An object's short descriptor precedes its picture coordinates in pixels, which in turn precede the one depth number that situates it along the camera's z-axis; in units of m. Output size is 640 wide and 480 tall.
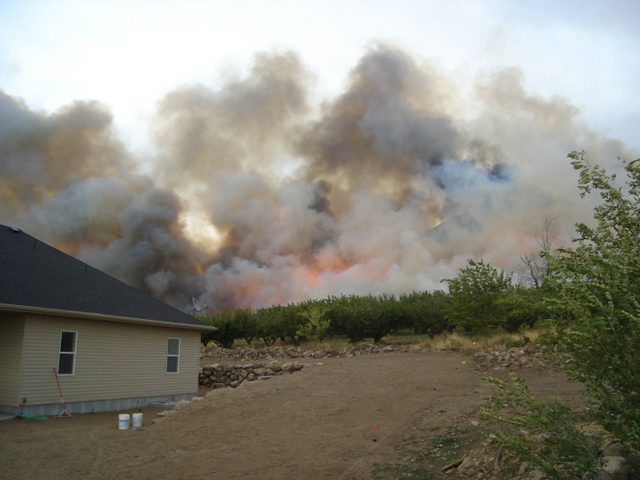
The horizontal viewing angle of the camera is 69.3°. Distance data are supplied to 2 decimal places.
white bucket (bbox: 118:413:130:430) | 12.28
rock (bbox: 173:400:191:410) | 14.44
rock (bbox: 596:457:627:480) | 4.54
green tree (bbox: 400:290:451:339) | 37.66
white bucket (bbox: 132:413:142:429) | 12.41
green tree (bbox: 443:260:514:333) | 25.78
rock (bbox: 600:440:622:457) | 5.39
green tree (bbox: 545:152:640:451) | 4.09
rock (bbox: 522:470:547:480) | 5.30
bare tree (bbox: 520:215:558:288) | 35.37
